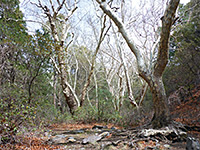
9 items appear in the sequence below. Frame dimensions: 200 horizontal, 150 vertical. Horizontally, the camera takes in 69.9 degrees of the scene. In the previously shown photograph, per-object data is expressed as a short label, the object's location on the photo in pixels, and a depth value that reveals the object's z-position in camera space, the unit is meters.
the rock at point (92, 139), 3.81
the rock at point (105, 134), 4.27
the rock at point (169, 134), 3.56
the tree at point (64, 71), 7.27
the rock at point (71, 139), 3.94
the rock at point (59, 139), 3.90
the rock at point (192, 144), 2.37
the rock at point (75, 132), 5.06
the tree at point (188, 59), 8.38
